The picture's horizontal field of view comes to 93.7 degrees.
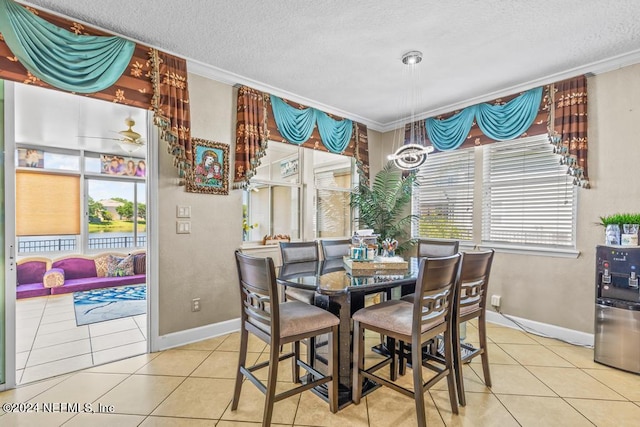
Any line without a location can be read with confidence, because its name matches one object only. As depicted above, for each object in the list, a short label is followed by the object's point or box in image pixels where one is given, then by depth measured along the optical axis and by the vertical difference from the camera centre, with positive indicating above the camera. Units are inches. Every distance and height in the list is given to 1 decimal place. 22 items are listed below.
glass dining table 72.1 -19.0
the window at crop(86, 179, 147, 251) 237.5 -5.1
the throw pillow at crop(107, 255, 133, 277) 219.1 -43.2
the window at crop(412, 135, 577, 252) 123.3 +5.8
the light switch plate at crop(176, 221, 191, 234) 111.5 -7.1
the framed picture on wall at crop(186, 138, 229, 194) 113.6 +15.5
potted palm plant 166.2 +2.6
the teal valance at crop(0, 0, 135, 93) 77.7 +44.0
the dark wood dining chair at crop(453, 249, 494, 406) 76.9 -24.8
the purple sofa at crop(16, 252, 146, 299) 185.6 -46.9
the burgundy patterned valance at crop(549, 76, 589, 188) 113.0 +31.9
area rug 148.4 -54.6
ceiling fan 155.7 +38.0
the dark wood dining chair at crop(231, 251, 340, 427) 63.4 -26.7
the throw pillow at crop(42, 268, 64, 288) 185.6 -44.5
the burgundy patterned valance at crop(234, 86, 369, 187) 124.5 +33.4
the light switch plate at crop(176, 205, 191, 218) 111.4 -1.1
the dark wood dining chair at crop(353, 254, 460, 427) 64.2 -26.9
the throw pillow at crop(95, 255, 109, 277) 216.1 -41.5
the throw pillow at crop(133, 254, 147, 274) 227.6 -42.0
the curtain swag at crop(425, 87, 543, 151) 124.7 +40.6
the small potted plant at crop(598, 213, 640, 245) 95.6 -5.6
